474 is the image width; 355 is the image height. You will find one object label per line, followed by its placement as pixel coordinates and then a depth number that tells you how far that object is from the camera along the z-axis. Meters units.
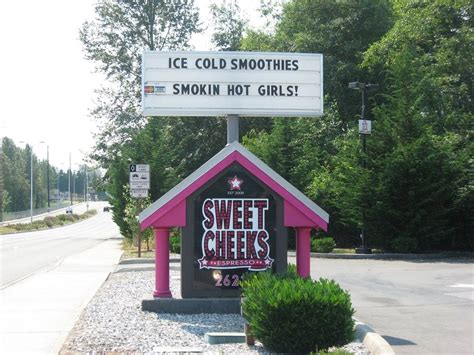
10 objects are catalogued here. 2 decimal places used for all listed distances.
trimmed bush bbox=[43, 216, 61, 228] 77.38
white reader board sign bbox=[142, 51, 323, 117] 12.49
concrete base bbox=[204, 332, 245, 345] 8.60
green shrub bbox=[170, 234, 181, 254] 25.03
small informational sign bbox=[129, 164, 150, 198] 21.89
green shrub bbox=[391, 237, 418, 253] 24.33
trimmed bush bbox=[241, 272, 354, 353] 7.46
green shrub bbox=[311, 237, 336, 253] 25.59
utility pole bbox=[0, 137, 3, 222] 90.64
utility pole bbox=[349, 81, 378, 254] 24.48
